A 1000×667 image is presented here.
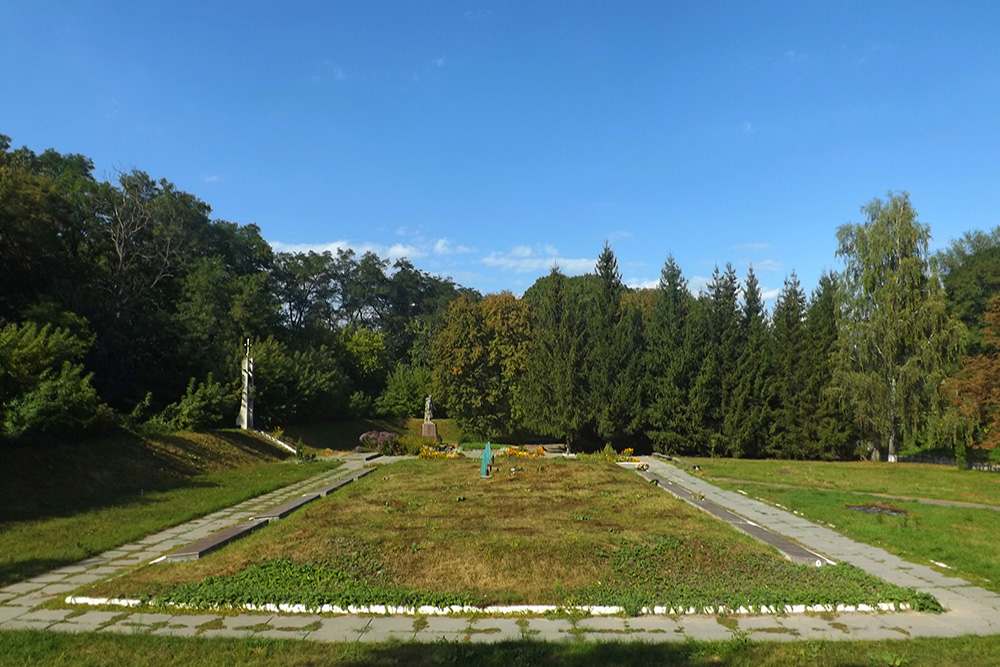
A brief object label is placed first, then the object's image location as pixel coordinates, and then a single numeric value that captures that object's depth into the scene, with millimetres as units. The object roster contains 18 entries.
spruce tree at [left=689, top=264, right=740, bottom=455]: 27109
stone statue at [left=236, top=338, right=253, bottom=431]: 22453
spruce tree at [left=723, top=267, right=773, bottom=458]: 26734
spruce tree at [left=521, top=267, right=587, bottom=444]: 29344
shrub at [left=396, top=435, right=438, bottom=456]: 24906
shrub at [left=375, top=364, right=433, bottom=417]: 40156
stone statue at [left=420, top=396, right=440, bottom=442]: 29042
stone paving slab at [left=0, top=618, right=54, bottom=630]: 4838
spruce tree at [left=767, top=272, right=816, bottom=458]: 26875
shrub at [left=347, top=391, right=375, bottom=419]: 36797
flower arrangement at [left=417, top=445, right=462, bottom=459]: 21969
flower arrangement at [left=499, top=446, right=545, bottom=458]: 21505
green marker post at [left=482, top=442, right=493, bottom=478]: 14594
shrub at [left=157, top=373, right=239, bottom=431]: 19359
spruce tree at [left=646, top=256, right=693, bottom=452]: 27516
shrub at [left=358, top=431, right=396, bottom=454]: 25000
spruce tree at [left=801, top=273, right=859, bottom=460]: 26578
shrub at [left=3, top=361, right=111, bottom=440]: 11641
